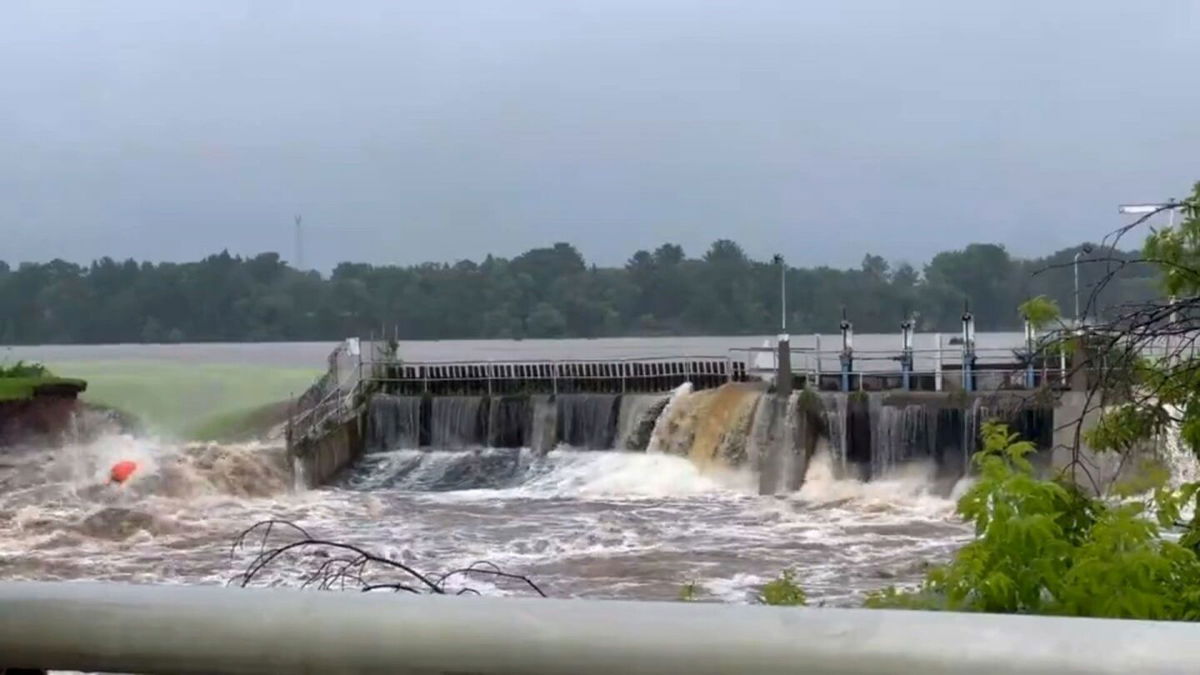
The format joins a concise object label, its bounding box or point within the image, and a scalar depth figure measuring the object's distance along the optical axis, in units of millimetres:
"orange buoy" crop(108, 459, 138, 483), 30828
